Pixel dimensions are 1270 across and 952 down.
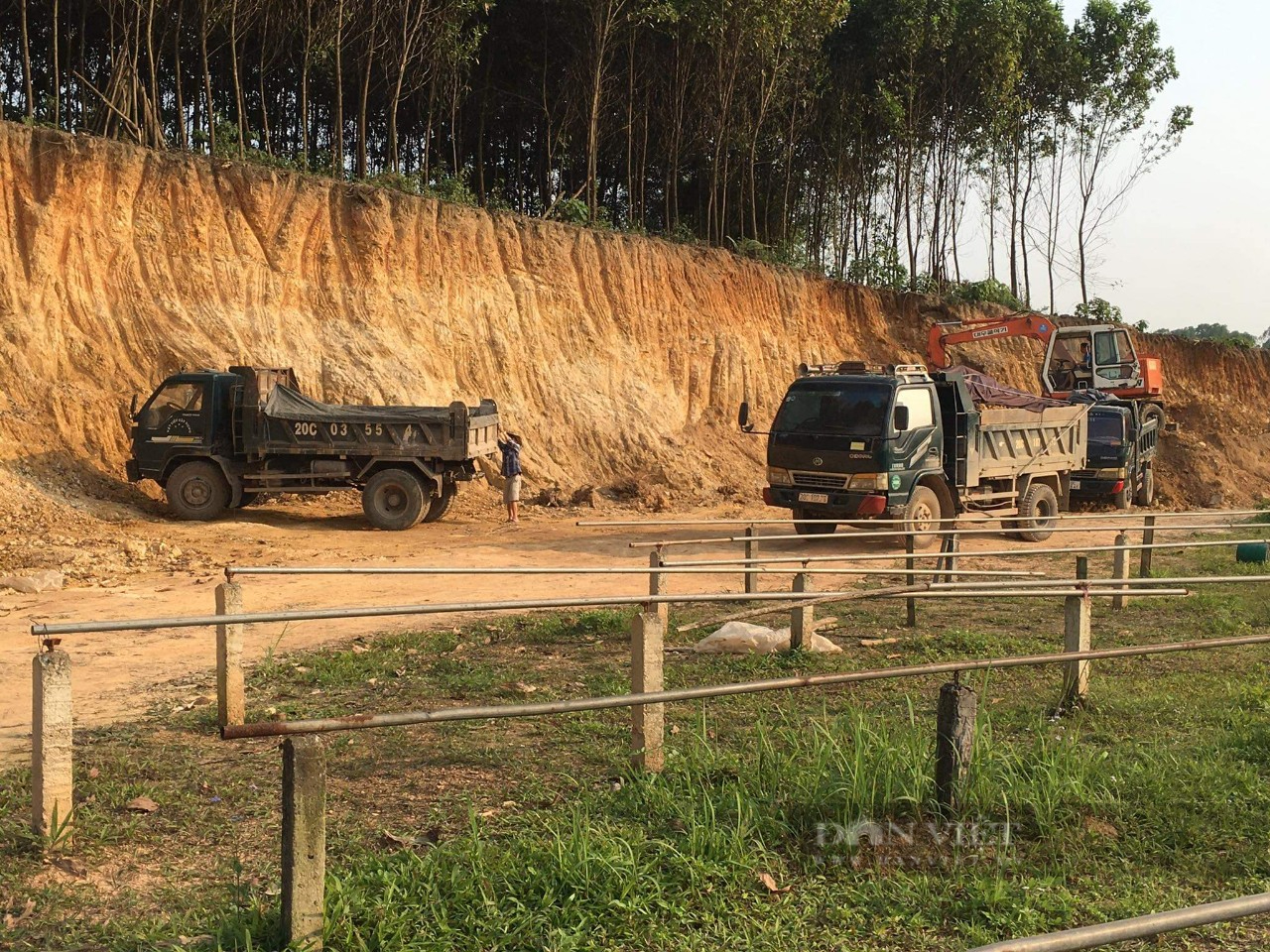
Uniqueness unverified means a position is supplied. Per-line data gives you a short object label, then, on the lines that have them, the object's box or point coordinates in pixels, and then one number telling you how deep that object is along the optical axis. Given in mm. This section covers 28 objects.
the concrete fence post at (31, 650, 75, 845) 4797
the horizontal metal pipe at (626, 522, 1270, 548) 9384
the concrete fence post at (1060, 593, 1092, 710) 6887
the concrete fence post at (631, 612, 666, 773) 5590
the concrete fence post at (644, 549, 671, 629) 8758
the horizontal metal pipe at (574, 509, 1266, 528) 10299
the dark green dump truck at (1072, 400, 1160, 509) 20125
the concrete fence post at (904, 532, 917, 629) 10024
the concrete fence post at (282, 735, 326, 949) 3713
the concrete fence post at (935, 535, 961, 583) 11051
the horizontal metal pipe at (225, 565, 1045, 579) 7012
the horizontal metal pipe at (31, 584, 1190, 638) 5121
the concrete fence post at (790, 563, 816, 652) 8320
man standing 18406
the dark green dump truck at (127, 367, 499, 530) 16906
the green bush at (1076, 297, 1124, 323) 38844
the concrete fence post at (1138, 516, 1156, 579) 12822
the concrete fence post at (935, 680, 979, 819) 4840
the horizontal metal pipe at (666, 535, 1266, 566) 8184
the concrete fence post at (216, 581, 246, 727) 6500
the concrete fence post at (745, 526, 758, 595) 10451
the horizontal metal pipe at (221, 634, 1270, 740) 3924
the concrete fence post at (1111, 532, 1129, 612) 10836
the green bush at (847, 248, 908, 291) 34000
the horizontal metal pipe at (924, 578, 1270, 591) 6911
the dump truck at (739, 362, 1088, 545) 14477
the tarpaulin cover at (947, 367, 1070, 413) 17562
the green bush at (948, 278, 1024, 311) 35688
